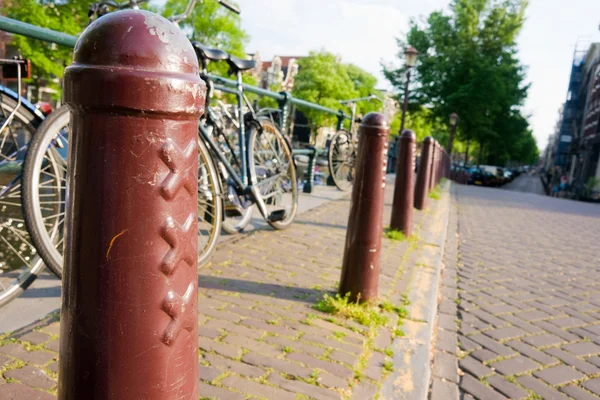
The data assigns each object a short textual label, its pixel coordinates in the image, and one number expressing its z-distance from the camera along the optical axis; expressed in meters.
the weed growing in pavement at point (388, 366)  2.28
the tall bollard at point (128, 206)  0.92
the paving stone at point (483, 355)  2.79
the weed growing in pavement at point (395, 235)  5.34
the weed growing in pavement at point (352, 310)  2.79
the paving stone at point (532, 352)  2.84
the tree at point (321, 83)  47.78
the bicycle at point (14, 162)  2.29
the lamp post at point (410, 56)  17.61
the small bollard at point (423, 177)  8.48
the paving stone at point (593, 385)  2.51
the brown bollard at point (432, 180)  11.56
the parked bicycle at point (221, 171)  2.26
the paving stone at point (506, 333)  3.16
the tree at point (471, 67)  31.58
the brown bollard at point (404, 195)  5.46
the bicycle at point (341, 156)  8.28
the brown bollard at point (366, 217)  3.02
